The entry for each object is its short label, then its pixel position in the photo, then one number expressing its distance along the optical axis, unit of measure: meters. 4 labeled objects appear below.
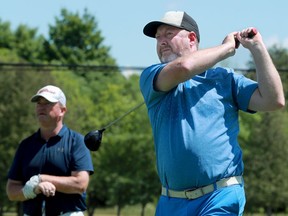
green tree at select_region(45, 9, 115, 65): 100.74
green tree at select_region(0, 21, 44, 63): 94.73
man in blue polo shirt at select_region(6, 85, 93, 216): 10.23
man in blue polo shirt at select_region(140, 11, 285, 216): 6.72
